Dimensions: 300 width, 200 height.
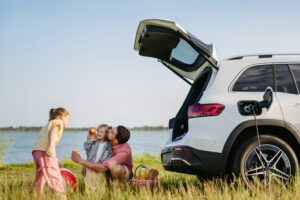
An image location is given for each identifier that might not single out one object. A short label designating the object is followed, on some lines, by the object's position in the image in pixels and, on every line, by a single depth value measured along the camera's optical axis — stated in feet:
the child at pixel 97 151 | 18.63
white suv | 15.87
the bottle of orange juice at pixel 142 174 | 20.51
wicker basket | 18.20
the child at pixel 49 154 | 16.74
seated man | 18.35
